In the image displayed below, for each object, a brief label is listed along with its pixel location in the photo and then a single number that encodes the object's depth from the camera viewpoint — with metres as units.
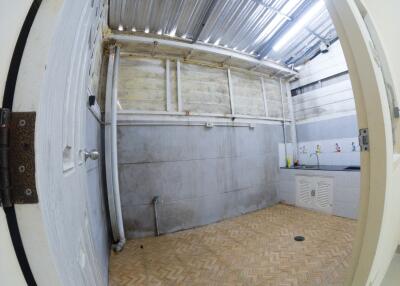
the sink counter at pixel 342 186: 4.17
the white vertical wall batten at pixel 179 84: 4.34
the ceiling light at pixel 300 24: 3.71
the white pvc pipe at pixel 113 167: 3.41
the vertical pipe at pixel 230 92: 5.03
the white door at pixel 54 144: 0.43
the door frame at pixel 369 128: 0.91
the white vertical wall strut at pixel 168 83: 4.25
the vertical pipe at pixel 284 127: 5.99
